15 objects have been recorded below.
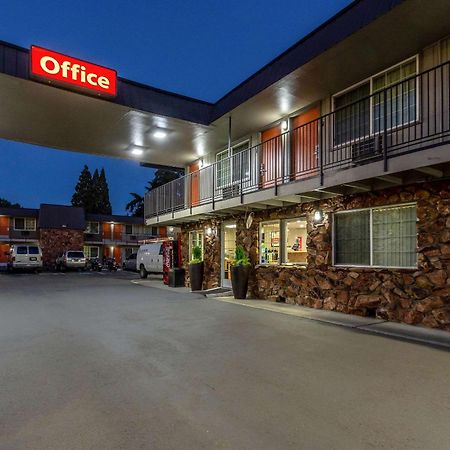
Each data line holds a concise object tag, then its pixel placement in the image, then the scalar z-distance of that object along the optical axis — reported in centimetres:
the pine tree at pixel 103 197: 6556
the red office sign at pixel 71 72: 996
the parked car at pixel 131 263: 3412
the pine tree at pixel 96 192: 6469
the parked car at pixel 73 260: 3356
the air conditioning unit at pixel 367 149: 911
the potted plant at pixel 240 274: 1277
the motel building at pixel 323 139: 805
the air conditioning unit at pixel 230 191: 1452
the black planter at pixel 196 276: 1559
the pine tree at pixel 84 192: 6475
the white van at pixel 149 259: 2370
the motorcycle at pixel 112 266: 3472
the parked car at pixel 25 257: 2945
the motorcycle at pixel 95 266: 3525
